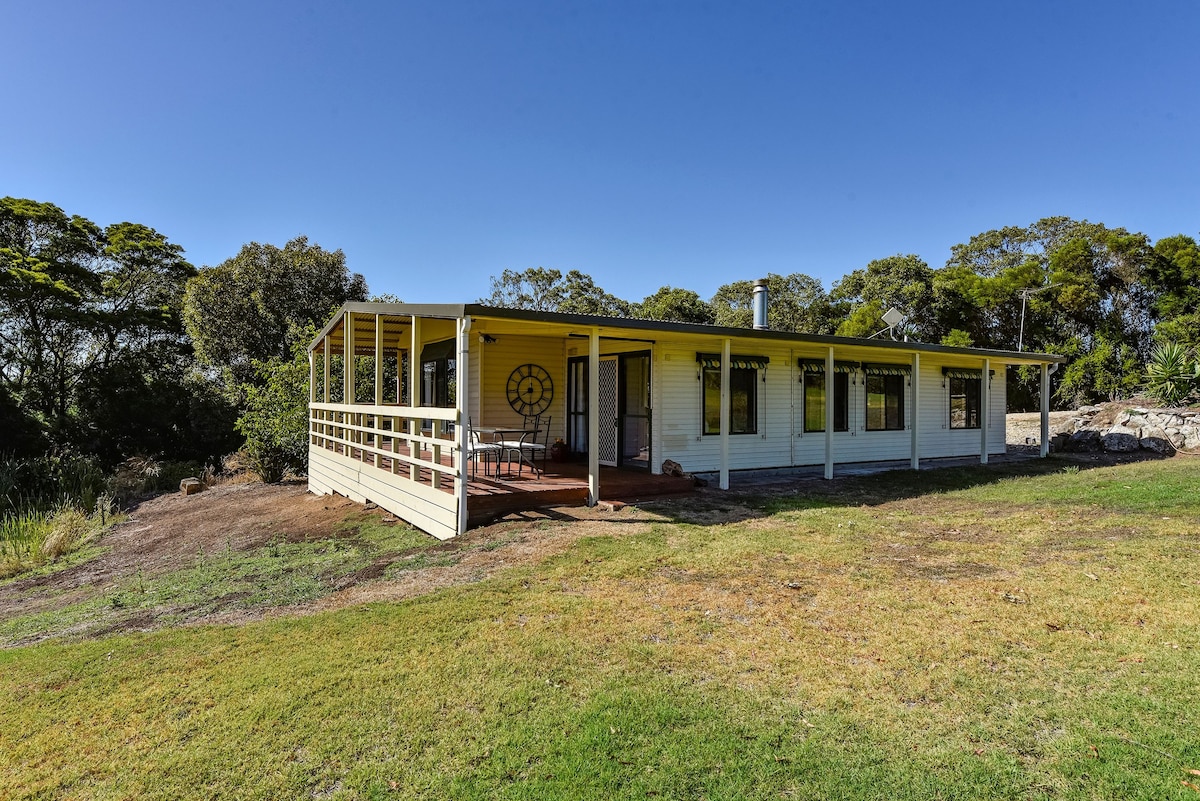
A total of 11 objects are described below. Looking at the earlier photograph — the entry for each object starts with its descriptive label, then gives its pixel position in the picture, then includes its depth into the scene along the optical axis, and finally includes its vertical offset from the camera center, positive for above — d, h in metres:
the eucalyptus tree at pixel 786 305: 30.73 +5.12
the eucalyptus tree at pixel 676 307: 31.14 +4.61
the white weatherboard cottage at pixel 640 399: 7.91 -0.05
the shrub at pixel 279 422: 13.86 -0.55
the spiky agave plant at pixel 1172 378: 15.19 +0.45
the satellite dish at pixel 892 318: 12.97 +1.64
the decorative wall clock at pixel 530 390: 10.41 +0.12
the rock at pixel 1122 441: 14.16 -1.03
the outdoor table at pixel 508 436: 9.71 -0.65
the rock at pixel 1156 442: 13.68 -1.03
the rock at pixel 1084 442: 14.76 -1.11
